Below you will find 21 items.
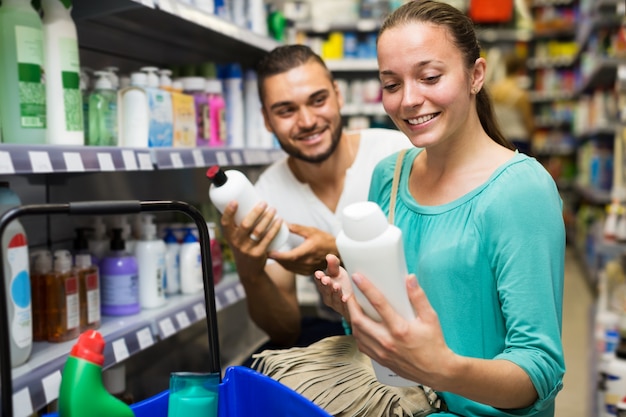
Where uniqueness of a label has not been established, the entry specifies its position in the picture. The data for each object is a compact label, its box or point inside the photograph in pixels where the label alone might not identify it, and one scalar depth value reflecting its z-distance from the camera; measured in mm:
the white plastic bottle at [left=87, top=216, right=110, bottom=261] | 2021
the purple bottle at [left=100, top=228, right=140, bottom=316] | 1916
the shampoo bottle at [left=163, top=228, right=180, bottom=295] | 2252
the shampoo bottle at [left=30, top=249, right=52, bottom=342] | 1645
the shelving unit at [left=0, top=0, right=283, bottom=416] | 1430
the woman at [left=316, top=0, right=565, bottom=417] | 1044
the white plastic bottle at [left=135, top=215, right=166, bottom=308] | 2031
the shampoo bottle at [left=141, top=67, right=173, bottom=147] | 2035
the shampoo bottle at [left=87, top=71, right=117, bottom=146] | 1856
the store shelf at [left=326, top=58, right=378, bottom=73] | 5410
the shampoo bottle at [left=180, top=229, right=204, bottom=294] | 2283
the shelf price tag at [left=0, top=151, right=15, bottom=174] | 1278
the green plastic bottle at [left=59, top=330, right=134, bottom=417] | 863
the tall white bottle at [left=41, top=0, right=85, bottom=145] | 1607
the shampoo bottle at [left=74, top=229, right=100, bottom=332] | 1756
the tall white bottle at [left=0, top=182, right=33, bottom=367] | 1409
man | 2136
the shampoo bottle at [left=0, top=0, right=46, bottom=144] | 1459
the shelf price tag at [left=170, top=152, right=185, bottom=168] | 1985
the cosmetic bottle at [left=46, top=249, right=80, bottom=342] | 1647
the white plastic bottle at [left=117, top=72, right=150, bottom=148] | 1965
